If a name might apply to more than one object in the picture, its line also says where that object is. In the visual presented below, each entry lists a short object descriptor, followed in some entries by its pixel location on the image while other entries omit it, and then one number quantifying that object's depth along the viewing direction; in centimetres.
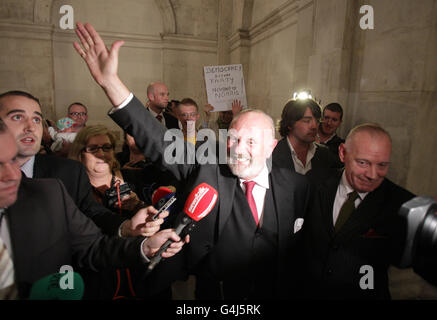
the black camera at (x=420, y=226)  83
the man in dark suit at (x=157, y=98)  399
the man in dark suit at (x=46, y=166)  146
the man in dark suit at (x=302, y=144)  246
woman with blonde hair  213
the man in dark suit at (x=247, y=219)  146
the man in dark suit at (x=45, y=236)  96
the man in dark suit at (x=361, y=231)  141
